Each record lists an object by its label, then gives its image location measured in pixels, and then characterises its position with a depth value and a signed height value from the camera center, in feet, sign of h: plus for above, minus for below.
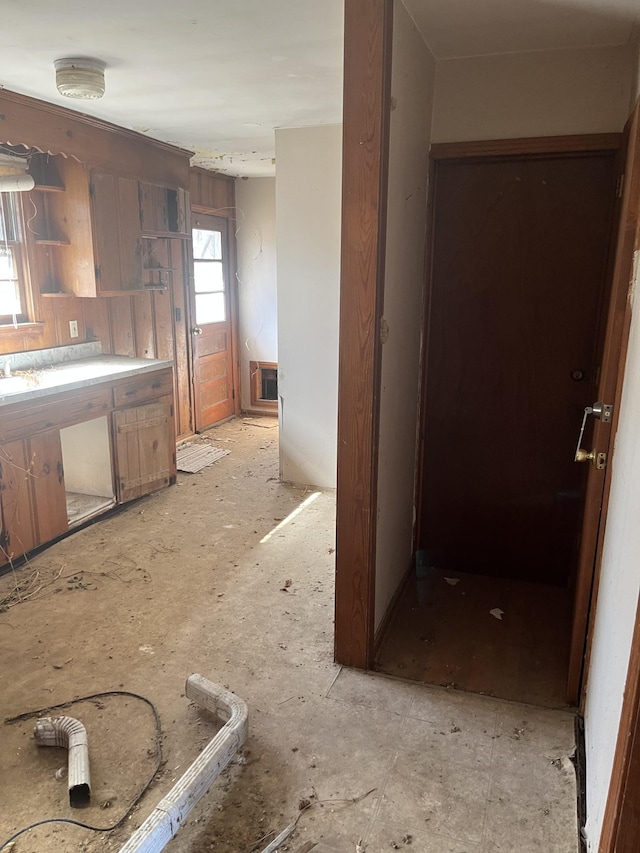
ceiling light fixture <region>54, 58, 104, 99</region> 8.97 +2.99
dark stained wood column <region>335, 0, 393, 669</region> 6.27 -0.29
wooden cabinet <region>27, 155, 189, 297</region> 12.27 +1.05
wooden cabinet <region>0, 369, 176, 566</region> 10.05 -3.14
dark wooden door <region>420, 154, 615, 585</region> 8.71 -1.06
